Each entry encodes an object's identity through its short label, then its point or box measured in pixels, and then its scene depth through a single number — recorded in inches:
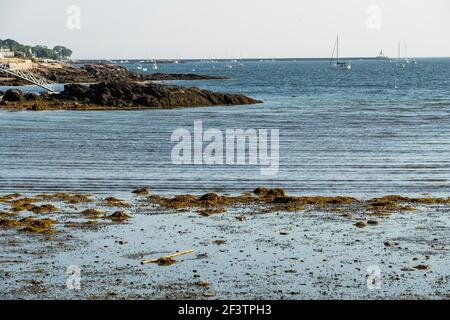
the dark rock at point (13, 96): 3602.4
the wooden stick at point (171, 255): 844.0
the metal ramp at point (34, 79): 4325.1
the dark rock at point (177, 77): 7293.3
